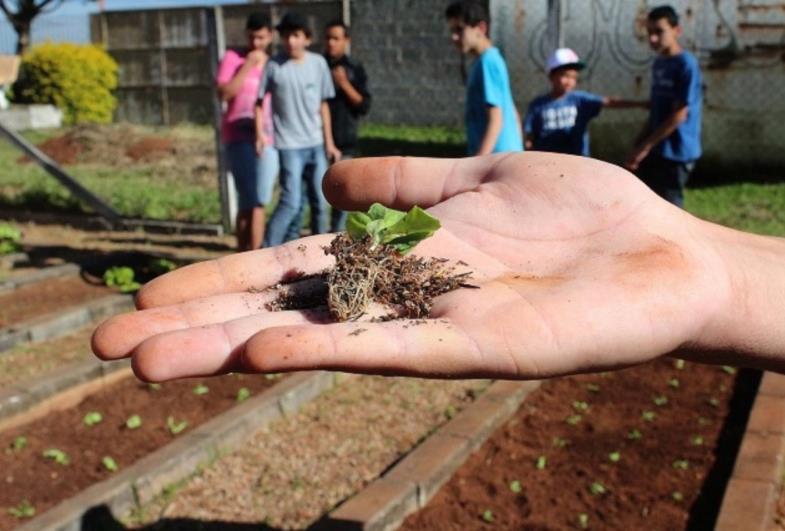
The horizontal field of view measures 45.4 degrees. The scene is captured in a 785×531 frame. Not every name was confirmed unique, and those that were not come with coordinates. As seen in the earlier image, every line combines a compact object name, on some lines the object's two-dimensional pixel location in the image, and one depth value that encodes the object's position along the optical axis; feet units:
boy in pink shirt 23.58
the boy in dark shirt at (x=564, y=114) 21.21
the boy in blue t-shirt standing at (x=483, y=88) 19.25
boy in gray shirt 22.97
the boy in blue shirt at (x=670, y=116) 20.79
